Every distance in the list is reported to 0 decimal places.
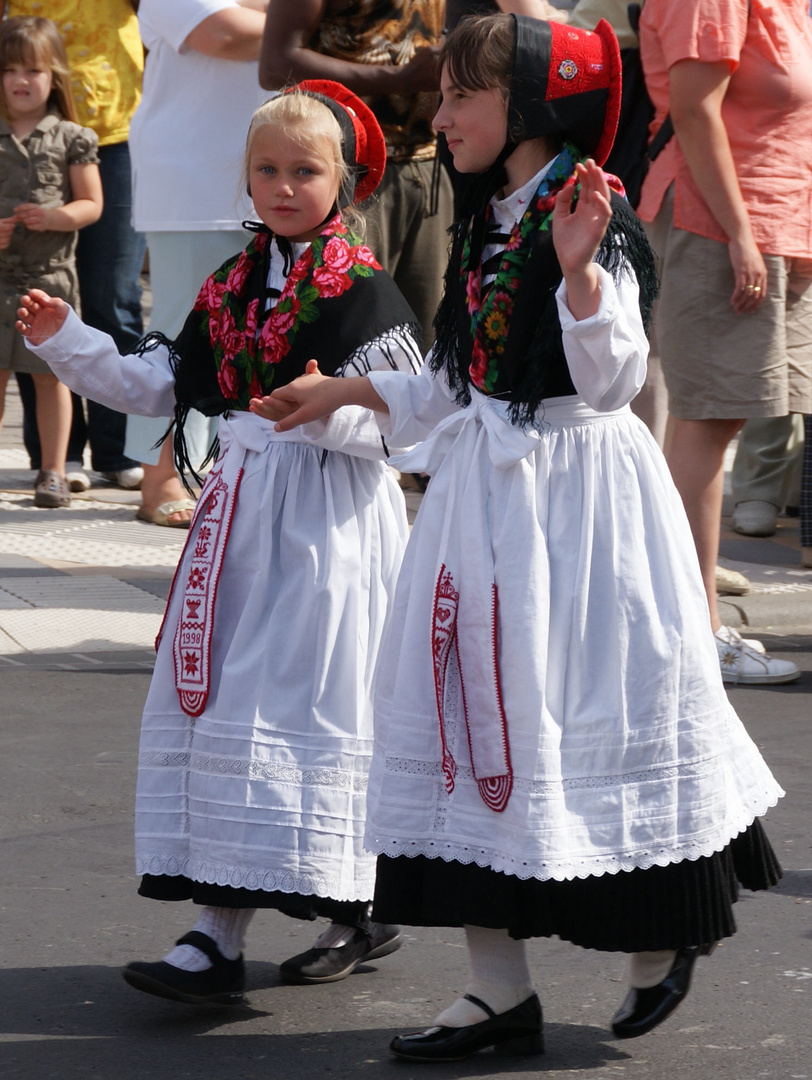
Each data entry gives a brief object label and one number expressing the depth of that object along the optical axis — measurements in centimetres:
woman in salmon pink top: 1054
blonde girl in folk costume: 654
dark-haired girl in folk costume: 586
